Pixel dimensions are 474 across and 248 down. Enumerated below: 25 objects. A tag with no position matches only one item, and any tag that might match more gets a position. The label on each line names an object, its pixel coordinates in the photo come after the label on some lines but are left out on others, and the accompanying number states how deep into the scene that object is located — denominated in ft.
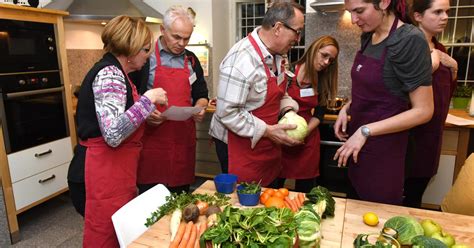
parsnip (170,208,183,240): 3.98
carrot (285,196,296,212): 4.40
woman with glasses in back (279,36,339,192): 7.47
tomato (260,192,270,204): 4.74
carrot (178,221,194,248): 3.67
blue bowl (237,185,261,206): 4.67
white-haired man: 6.52
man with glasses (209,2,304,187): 5.64
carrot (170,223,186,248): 3.67
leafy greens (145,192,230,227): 4.55
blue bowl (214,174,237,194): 5.07
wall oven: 8.34
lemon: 4.11
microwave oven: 8.29
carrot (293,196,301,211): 4.43
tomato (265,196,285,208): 4.48
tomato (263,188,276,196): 4.80
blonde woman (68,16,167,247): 4.87
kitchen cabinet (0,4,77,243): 8.33
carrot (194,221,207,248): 3.77
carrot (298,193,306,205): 4.66
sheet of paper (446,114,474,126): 8.91
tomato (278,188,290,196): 4.84
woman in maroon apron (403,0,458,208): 6.26
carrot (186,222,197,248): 3.67
